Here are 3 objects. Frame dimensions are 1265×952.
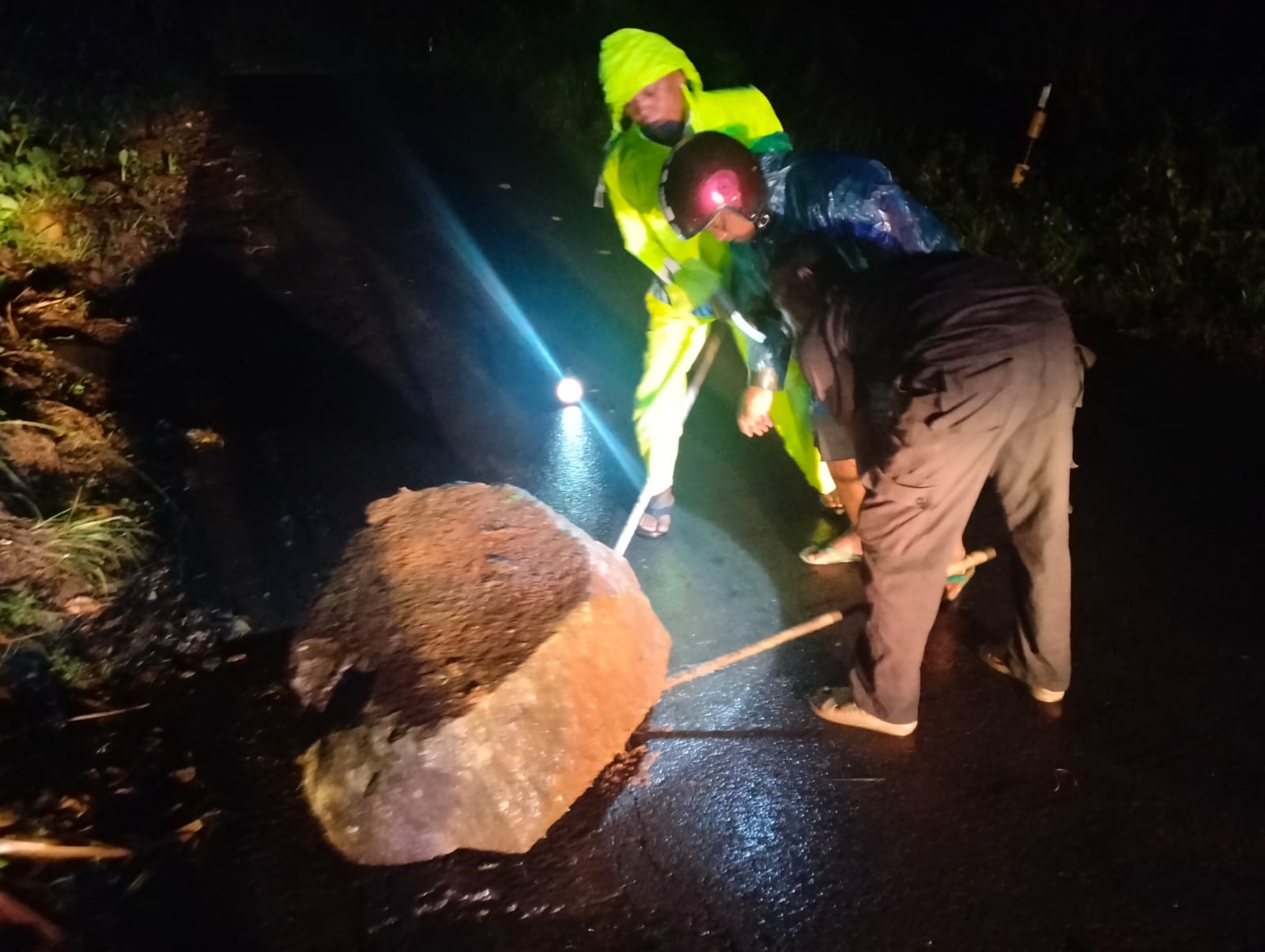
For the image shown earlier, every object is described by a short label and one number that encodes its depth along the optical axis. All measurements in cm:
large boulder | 244
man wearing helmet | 259
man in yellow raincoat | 314
